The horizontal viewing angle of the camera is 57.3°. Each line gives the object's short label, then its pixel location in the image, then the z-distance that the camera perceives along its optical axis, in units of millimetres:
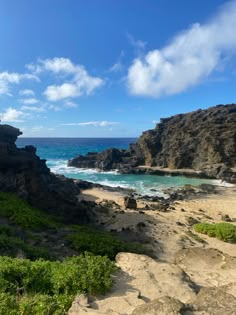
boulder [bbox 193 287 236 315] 4516
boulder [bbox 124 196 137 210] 22046
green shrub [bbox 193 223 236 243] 13969
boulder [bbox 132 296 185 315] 4313
